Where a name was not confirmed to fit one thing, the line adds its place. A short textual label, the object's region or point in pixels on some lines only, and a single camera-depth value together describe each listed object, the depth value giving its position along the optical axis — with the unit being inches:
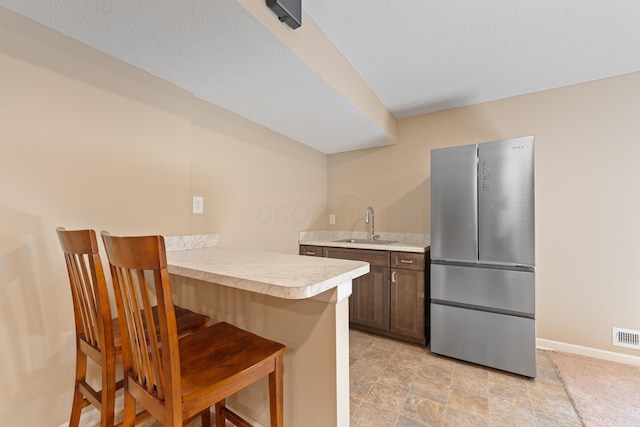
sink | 117.4
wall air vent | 83.3
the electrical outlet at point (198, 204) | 79.0
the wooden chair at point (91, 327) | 41.4
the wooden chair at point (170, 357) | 31.2
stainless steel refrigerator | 77.0
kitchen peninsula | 41.4
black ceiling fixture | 49.3
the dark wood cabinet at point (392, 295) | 95.4
